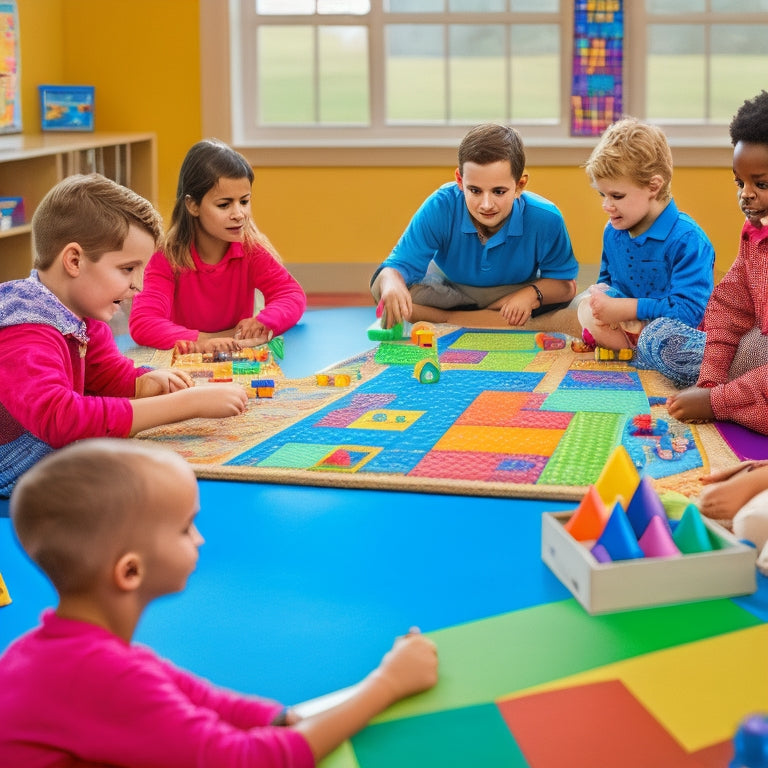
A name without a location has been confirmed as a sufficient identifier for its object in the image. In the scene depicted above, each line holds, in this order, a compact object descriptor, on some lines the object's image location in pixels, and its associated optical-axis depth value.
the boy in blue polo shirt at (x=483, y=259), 2.85
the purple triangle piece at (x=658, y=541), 1.25
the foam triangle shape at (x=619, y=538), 1.24
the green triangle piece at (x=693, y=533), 1.27
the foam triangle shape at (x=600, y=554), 1.24
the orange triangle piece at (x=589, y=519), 1.30
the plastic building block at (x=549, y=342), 2.61
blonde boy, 2.43
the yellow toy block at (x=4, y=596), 1.28
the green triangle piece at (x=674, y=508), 1.42
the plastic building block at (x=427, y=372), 2.24
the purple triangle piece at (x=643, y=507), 1.31
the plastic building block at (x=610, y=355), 2.47
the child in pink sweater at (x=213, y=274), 2.57
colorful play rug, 1.66
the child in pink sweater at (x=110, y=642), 0.80
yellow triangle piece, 1.40
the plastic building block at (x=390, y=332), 2.70
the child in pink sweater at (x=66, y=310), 1.63
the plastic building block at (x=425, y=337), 2.49
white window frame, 4.23
